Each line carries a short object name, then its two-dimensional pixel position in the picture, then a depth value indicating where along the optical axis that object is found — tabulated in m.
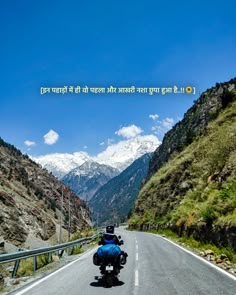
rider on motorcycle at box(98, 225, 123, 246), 12.10
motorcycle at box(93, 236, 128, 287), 11.54
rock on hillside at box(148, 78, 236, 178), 72.57
